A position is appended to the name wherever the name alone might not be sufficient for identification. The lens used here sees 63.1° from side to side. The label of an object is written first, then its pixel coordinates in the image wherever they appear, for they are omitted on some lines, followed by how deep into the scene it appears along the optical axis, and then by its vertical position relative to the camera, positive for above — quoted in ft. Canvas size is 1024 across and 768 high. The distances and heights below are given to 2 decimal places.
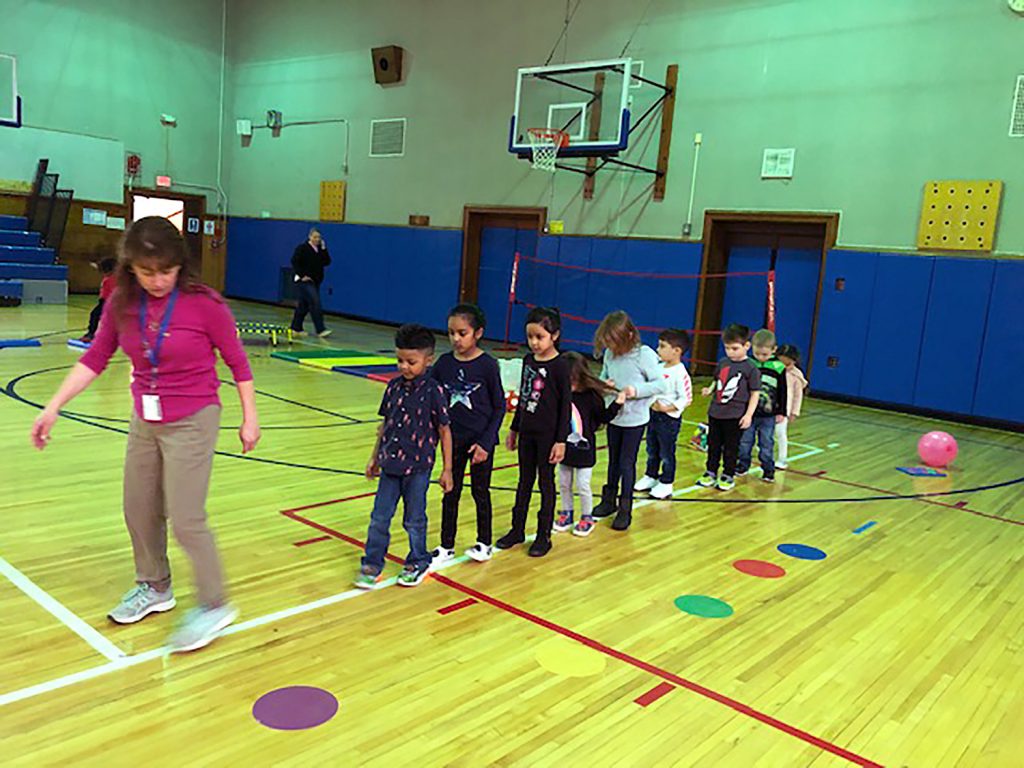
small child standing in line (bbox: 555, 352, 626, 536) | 14.48 -2.67
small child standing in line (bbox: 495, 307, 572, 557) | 13.23 -2.45
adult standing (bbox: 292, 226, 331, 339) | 40.40 -1.32
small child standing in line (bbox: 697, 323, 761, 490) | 18.13 -2.55
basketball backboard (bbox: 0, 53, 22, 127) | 50.85 +7.61
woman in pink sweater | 9.01 -1.71
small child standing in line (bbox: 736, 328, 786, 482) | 19.86 -2.92
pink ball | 23.49 -4.23
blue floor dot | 15.04 -4.81
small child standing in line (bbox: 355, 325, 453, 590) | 11.46 -2.55
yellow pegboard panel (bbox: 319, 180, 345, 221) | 55.26 +3.02
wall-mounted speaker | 50.88 +11.39
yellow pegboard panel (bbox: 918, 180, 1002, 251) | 31.42 +3.18
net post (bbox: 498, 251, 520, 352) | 42.83 -2.35
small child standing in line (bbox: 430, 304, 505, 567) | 12.38 -2.00
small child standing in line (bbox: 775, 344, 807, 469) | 21.98 -2.75
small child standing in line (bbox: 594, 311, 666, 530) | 15.02 -2.01
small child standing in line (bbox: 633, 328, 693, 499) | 17.15 -2.88
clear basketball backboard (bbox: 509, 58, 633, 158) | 37.81 +8.09
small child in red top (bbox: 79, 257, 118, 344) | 25.78 -1.88
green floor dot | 12.16 -4.81
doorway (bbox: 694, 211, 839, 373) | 36.81 +0.66
